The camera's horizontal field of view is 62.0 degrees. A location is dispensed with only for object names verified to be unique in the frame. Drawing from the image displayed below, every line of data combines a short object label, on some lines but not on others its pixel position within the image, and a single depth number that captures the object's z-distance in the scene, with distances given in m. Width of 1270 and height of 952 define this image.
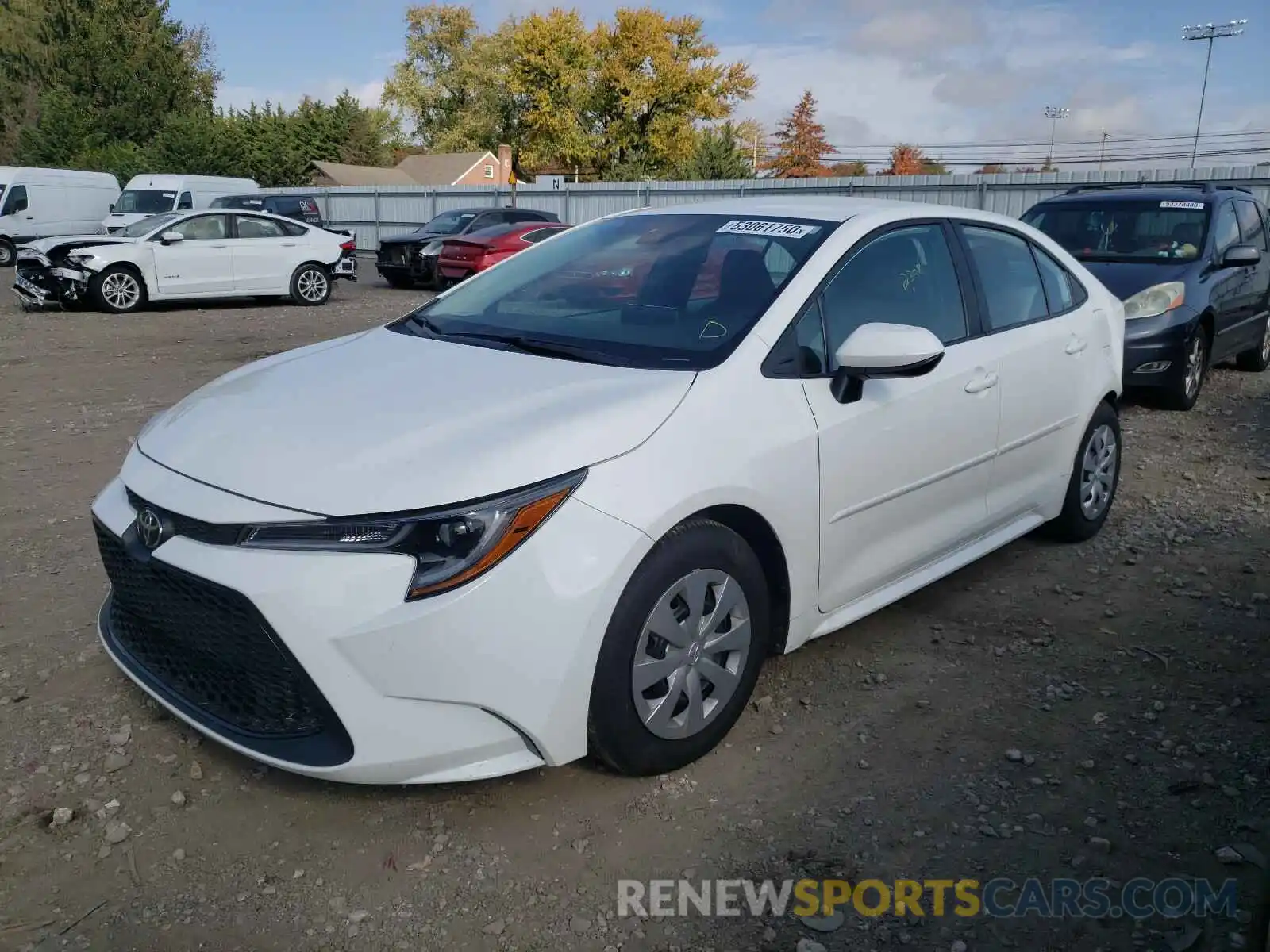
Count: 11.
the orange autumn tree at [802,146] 66.06
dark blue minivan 8.16
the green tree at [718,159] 40.75
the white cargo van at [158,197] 23.70
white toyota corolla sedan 2.55
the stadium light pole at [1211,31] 52.42
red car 17.33
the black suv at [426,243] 19.62
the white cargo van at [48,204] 24.02
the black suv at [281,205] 24.75
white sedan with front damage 14.63
